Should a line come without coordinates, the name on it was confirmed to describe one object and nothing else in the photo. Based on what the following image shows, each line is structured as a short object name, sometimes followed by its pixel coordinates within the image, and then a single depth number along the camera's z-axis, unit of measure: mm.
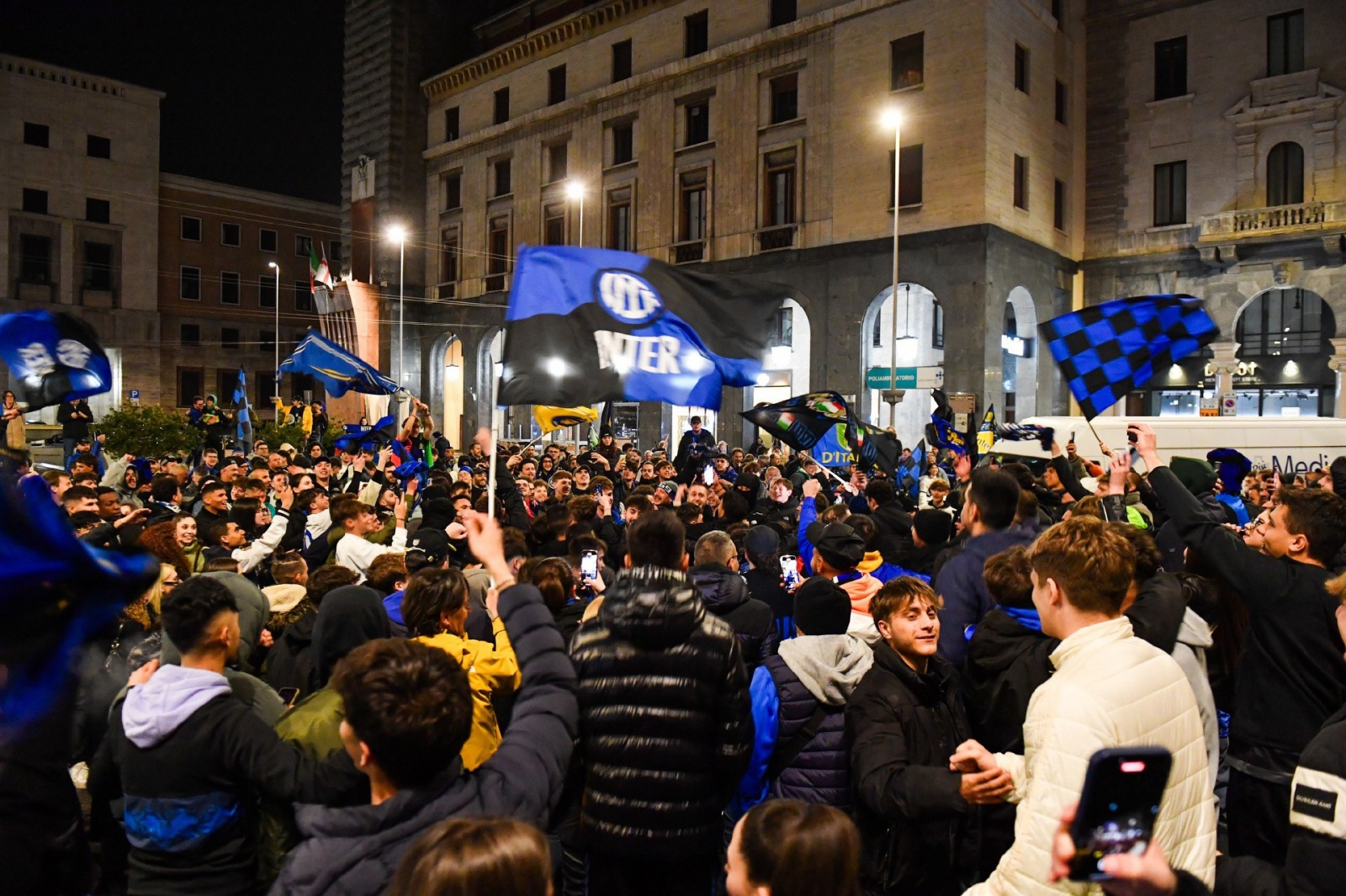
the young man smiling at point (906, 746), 2971
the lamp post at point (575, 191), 32969
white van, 18344
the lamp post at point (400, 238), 38156
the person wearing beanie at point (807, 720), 3432
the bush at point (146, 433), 17625
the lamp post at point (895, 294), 20984
